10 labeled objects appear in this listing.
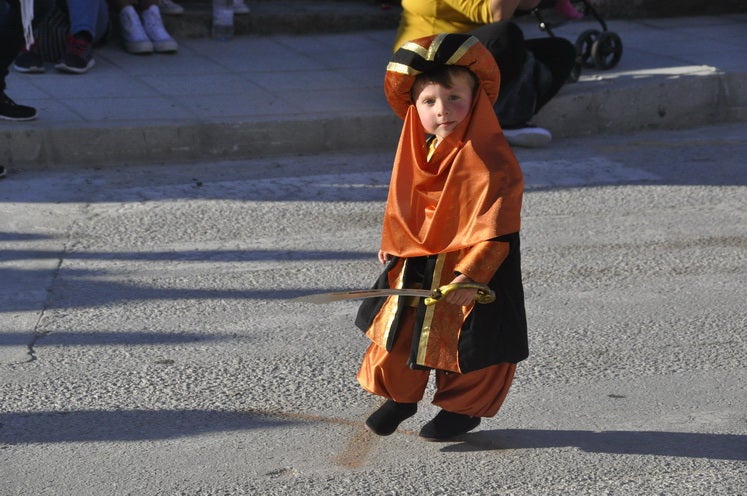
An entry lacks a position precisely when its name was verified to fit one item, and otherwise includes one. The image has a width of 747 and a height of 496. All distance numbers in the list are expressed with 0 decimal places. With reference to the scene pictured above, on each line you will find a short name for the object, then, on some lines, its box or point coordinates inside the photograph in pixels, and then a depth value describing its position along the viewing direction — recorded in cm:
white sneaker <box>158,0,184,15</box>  1877
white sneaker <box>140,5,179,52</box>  1773
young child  657
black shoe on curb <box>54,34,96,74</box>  1631
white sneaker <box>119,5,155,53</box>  1752
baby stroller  1714
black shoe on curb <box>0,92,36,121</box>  1395
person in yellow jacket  1429
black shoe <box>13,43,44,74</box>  1628
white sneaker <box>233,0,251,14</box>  1919
